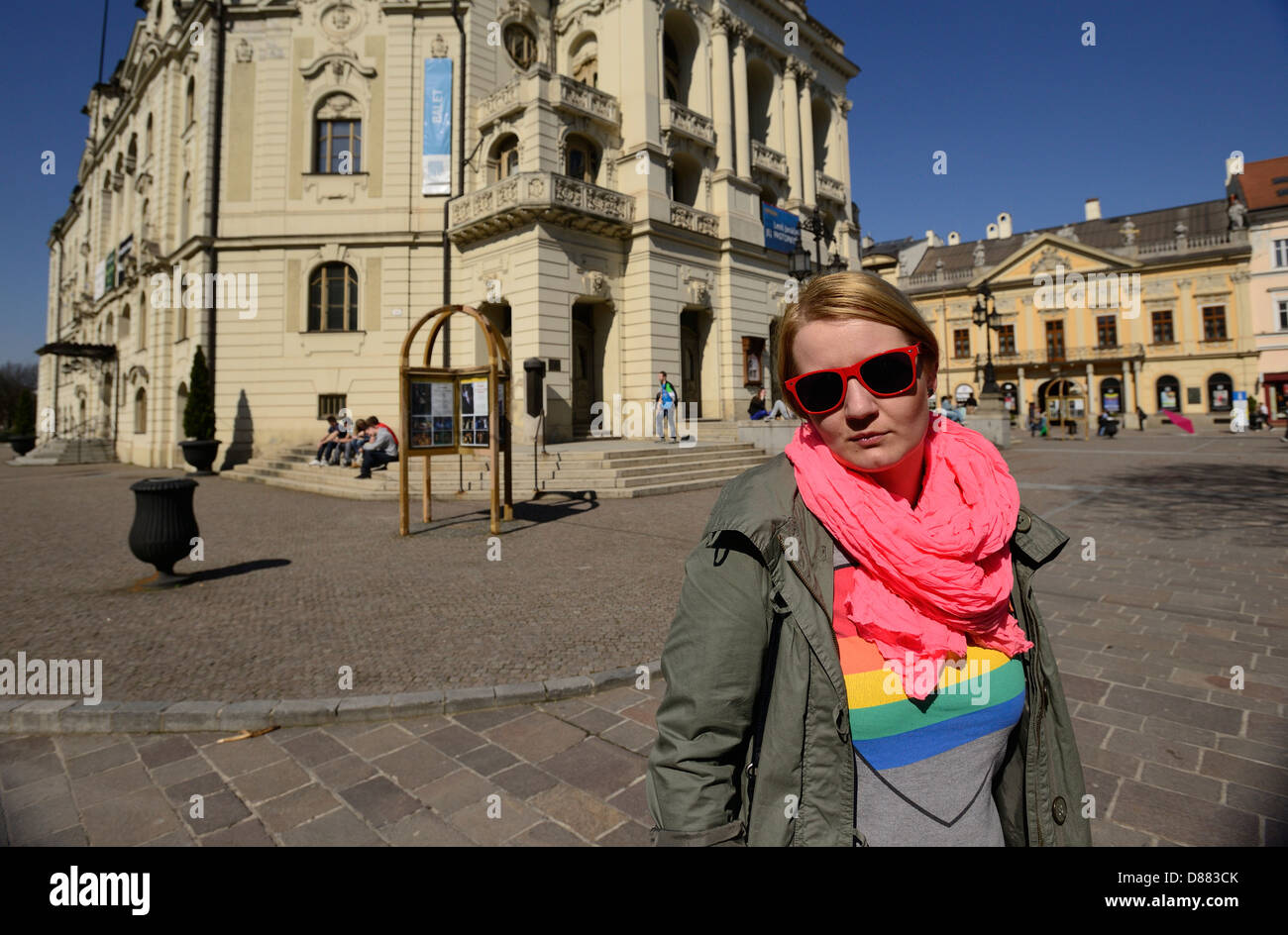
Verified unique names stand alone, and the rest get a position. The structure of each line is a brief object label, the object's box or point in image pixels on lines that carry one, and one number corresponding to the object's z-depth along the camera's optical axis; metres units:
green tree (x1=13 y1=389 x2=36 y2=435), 41.62
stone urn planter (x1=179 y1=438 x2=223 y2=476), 21.83
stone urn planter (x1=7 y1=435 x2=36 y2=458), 33.34
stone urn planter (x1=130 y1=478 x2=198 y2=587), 6.45
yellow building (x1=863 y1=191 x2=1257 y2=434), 45.88
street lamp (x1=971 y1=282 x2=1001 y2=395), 26.83
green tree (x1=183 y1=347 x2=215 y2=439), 22.17
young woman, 1.31
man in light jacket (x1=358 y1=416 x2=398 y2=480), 15.30
